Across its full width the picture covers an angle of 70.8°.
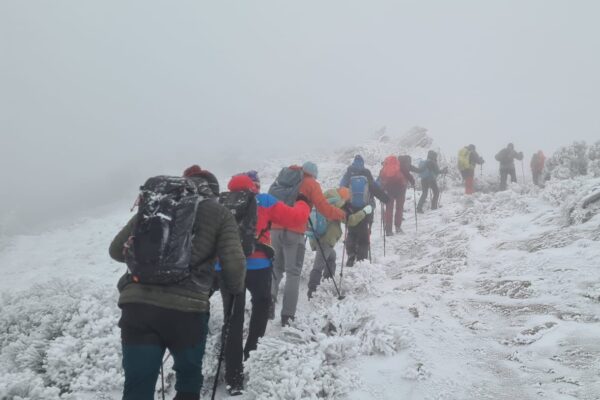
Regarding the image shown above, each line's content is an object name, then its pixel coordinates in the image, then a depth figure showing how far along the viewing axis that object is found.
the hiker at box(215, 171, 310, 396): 4.82
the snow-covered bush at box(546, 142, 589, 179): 17.47
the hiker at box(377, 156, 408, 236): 14.34
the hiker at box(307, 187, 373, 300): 8.05
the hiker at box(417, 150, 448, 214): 16.98
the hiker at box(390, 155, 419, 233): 14.63
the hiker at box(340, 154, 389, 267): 9.61
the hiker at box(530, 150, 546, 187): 21.53
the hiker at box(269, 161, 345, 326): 6.36
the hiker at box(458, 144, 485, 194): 18.77
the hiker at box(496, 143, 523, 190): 19.69
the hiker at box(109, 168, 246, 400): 3.39
